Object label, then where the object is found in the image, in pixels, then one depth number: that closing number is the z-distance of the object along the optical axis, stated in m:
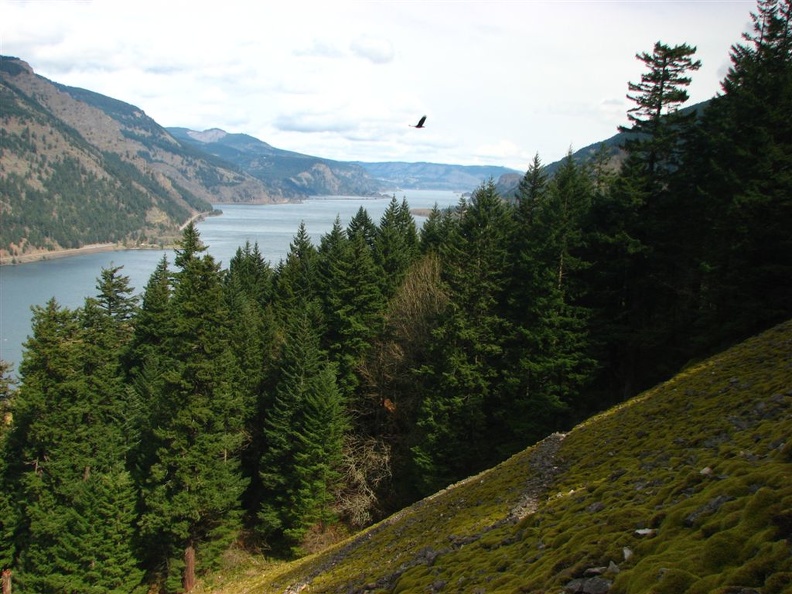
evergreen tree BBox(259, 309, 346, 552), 28.95
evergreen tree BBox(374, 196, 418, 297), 43.78
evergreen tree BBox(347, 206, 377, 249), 61.56
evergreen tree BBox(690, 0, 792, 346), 21.23
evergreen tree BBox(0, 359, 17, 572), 30.98
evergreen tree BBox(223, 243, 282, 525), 35.94
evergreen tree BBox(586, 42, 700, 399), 25.95
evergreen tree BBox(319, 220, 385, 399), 35.25
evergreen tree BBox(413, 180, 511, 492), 27.41
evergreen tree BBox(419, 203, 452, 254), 50.53
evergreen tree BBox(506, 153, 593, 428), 25.80
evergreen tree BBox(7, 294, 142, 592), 26.16
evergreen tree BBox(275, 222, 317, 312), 47.72
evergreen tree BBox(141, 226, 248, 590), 25.97
